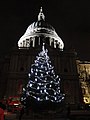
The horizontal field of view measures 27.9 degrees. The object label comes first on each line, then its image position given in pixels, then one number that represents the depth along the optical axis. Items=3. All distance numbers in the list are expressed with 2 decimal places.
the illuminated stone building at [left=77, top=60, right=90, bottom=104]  50.00
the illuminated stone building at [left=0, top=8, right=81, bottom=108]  41.44
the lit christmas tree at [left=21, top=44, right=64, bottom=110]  24.36
